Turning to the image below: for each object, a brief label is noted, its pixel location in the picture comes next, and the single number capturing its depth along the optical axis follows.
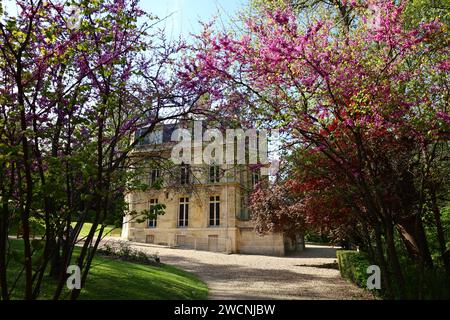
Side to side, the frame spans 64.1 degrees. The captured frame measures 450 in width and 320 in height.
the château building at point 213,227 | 26.64
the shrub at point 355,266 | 11.09
